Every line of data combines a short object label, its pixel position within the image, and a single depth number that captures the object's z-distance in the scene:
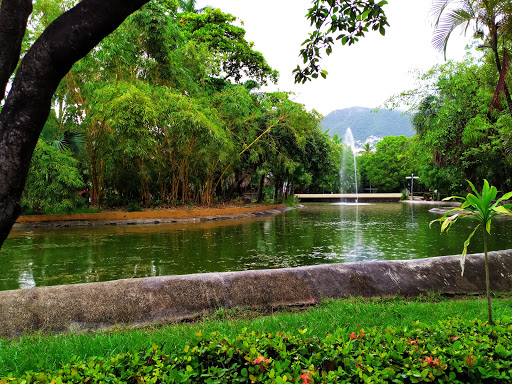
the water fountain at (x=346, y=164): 51.49
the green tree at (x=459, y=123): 15.68
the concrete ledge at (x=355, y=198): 40.87
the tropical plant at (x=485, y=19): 6.93
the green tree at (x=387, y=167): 48.62
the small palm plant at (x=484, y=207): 3.01
